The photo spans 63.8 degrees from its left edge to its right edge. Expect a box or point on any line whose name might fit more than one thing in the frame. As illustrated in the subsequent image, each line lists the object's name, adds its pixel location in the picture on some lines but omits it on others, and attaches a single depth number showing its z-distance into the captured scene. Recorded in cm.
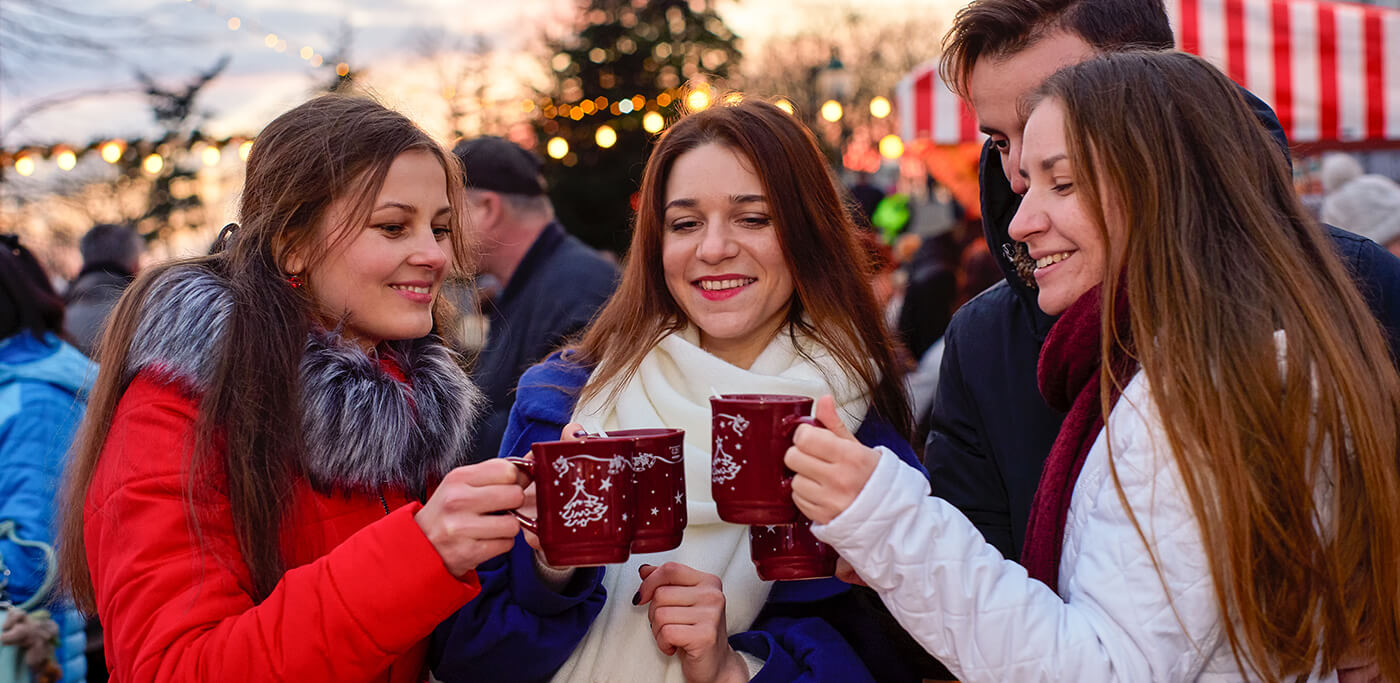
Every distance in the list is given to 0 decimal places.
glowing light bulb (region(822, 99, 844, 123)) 1168
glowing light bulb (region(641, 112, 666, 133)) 942
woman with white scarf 226
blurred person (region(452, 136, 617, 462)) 491
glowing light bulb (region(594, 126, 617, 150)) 995
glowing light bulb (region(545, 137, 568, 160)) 1016
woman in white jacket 166
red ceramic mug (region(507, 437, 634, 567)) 181
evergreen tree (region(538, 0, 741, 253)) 1823
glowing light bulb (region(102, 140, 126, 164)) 918
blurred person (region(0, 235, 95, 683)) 323
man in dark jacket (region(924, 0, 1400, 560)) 248
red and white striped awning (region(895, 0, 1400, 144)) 585
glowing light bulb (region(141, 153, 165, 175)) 938
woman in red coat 181
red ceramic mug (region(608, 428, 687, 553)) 188
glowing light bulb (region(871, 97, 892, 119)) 1138
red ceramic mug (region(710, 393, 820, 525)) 180
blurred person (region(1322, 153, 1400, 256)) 550
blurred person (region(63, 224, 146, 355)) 628
